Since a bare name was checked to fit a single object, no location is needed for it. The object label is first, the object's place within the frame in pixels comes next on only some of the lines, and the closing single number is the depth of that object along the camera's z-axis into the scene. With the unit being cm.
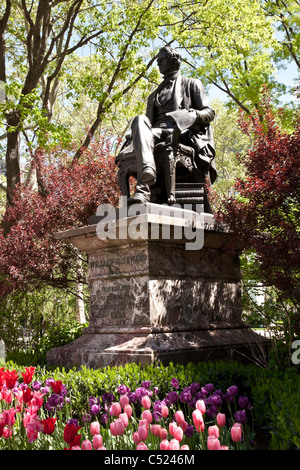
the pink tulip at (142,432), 212
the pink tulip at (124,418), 239
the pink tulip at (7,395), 285
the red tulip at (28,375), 310
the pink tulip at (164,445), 193
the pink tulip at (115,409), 263
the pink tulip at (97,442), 207
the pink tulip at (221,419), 240
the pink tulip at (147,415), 239
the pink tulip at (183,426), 236
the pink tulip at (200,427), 228
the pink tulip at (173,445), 192
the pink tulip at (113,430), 224
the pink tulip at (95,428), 226
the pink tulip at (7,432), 237
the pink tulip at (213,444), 193
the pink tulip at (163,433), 218
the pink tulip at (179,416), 232
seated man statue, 577
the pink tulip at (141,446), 200
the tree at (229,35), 1330
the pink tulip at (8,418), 242
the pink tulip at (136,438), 212
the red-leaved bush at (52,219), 848
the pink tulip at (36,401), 267
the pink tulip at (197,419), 227
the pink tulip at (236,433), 215
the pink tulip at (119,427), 223
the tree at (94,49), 1120
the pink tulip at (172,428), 214
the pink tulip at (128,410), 260
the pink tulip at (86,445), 199
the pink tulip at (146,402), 268
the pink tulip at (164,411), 259
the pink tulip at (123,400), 272
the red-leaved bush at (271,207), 485
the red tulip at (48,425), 230
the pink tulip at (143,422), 218
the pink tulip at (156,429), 222
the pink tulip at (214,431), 201
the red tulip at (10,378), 303
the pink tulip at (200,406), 242
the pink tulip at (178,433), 212
